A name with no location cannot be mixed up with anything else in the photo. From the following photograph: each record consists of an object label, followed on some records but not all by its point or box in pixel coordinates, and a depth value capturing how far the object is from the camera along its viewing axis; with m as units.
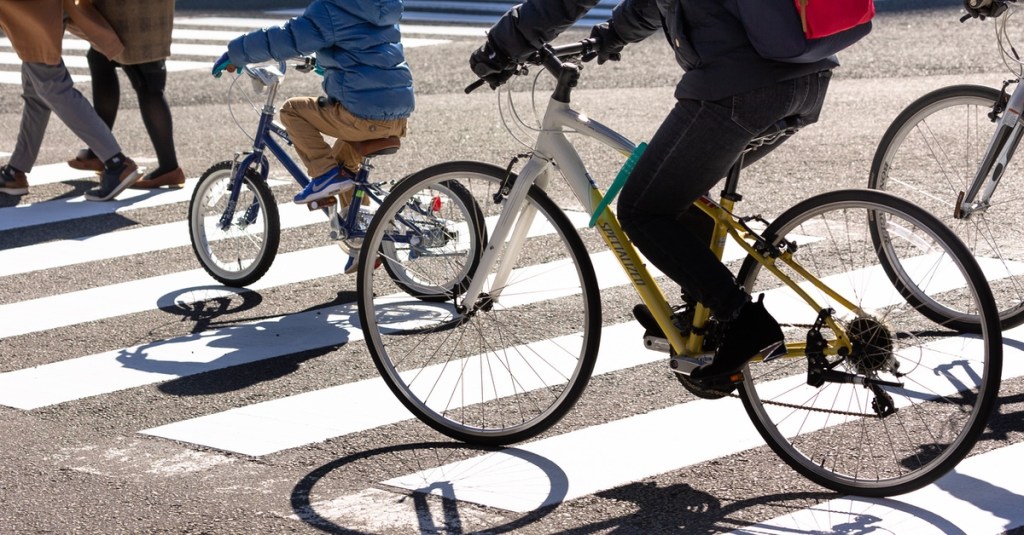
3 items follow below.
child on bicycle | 6.23
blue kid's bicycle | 5.83
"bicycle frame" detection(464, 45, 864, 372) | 4.21
